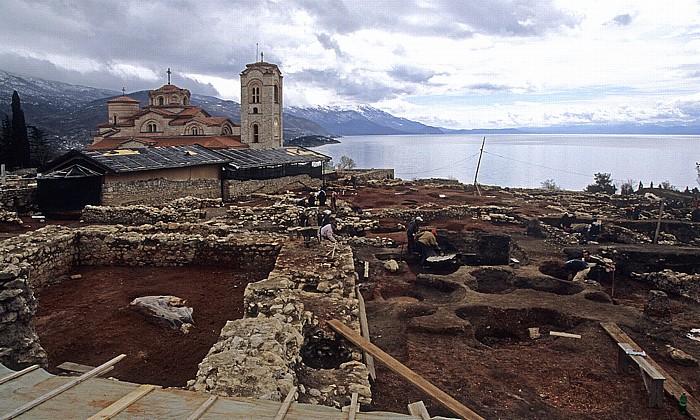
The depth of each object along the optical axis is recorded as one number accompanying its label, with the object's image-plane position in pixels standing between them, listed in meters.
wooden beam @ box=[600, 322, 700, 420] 6.90
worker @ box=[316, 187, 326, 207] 23.02
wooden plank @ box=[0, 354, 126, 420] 2.73
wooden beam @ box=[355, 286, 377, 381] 6.99
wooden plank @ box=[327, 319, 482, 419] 5.50
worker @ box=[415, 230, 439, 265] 15.08
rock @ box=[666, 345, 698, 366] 8.49
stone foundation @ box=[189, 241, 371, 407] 4.87
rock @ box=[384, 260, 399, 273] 13.77
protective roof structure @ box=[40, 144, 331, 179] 20.03
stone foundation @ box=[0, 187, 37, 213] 18.06
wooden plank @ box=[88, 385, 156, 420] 2.80
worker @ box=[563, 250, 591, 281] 13.39
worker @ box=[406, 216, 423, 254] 15.72
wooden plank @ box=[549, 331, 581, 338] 9.37
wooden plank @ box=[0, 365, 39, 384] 3.19
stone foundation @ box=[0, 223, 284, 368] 10.39
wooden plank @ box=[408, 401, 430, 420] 3.58
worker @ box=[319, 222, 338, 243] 11.71
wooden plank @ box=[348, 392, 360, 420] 3.01
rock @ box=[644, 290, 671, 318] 10.79
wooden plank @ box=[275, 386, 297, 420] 2.95
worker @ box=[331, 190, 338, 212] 22.88
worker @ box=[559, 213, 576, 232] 22.42
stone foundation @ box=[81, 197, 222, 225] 15.98
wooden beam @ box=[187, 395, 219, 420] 2.88
